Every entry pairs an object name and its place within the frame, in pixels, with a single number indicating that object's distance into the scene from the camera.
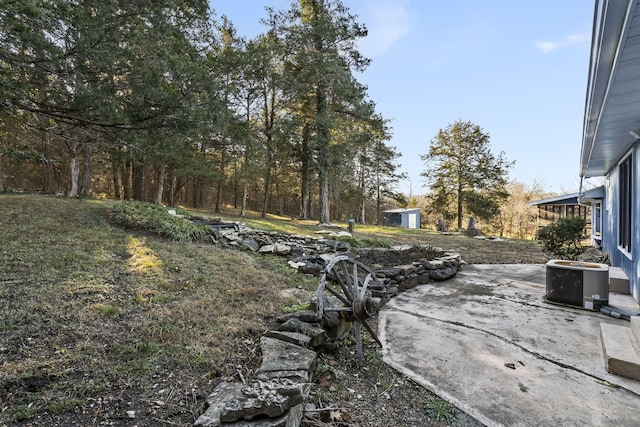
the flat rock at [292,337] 2.57
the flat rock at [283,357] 2.13
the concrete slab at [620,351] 2.46
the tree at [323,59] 12.38
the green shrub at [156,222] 6.15
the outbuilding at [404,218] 23.03
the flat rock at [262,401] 1.52
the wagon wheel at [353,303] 2.74
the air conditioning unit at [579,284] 4.13
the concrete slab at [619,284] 4.86
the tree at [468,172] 20.12
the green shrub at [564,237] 6.32
